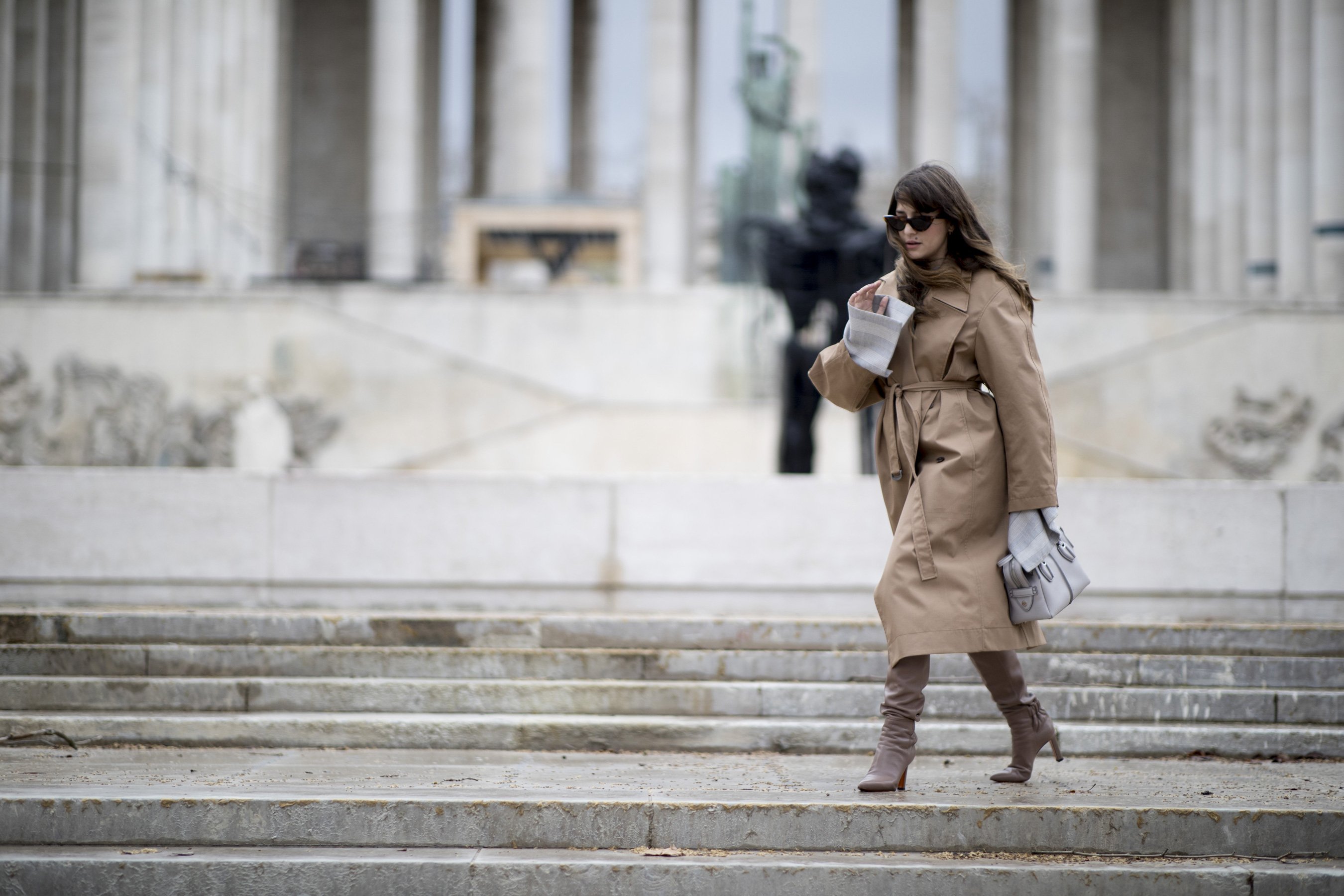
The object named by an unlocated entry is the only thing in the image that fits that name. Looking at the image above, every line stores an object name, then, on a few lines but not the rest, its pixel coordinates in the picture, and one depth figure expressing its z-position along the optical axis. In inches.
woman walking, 321.4
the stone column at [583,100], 3201.3
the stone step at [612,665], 470.3
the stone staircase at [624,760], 299.7
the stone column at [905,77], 3243.1
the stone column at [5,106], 2100.1
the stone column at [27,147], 2182.6
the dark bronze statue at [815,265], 800.3
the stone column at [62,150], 2246.6
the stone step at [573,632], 500.7
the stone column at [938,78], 2418.8
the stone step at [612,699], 447.8
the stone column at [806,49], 2322.8
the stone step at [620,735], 420.2
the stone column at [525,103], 2393.0
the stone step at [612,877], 293.6
